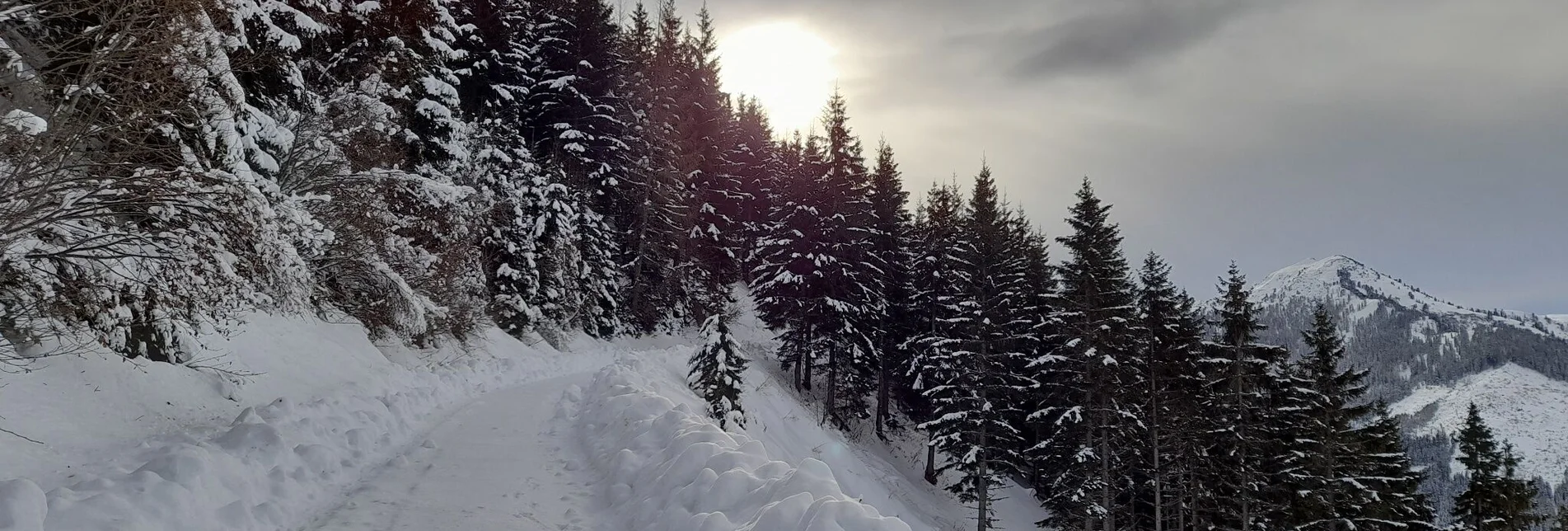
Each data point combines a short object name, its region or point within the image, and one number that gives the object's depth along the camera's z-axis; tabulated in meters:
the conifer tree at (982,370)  23.41
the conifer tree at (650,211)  32.59
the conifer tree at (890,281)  31.34
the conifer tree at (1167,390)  23.70
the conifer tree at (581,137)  27.28
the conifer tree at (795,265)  28.92
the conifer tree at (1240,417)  24.52
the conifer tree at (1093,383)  22.19
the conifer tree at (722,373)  14.12
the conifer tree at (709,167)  35.91
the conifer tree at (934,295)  26.75
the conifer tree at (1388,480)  27.00
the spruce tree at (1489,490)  33.84
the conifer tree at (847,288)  28.44
